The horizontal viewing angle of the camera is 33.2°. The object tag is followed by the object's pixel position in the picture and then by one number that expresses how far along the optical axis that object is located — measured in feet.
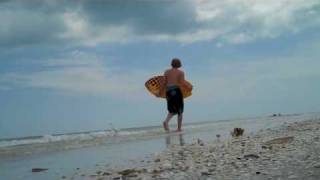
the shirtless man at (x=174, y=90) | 49.78
